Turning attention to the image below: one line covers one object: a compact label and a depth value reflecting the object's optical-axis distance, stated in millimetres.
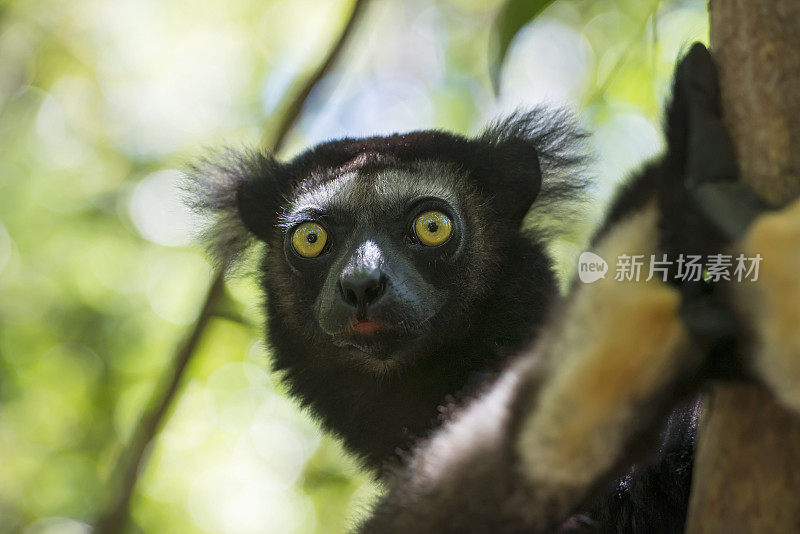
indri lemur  997
